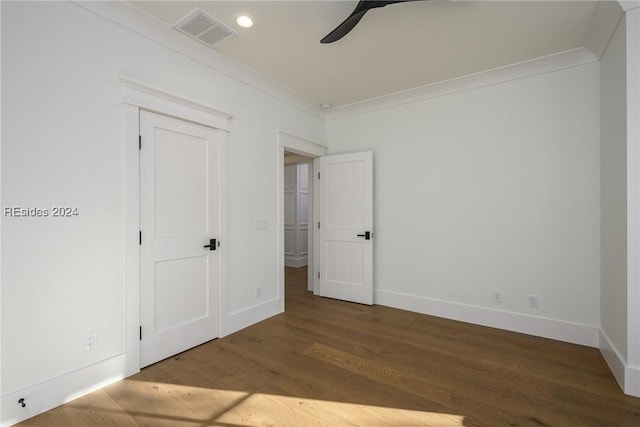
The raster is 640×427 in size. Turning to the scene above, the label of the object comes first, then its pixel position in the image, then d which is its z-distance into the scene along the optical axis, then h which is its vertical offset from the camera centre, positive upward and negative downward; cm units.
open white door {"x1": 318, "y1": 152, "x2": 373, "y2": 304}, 405 -18
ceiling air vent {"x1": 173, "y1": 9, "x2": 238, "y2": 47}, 232 +158
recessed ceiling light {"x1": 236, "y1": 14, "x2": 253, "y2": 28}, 233 +159
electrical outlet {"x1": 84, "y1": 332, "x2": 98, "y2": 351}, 205 -89
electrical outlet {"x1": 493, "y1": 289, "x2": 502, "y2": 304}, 326 -93
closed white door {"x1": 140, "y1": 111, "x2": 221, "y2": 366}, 241 -18
